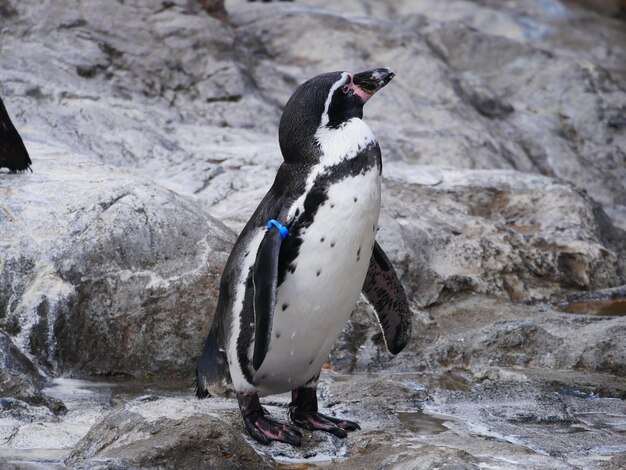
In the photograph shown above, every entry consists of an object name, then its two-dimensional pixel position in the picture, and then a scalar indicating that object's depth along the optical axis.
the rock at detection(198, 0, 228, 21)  18.69
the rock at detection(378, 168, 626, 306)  11.80
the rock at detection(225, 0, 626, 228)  17.14
